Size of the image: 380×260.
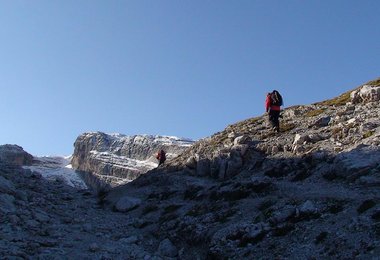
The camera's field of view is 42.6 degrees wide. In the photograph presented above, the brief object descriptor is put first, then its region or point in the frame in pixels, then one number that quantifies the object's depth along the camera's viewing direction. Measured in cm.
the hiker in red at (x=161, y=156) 5234
